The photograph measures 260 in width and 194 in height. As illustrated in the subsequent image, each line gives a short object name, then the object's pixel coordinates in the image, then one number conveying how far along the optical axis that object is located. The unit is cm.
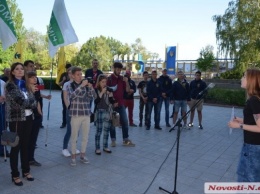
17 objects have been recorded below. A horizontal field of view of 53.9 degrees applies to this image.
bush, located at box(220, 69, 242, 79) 2542
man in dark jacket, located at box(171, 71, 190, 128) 823
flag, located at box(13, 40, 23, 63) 618
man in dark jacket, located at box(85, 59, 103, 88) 792
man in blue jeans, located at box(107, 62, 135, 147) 591
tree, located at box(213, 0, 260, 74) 2083
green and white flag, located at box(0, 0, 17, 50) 498
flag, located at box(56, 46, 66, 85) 699
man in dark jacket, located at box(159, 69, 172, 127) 858
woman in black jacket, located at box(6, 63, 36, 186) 371
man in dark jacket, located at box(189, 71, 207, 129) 832
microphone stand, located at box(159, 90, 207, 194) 341
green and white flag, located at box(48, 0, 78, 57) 608
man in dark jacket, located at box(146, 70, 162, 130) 810
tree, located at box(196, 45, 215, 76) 3353
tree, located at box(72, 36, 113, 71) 6047
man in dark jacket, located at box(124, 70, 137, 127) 862
